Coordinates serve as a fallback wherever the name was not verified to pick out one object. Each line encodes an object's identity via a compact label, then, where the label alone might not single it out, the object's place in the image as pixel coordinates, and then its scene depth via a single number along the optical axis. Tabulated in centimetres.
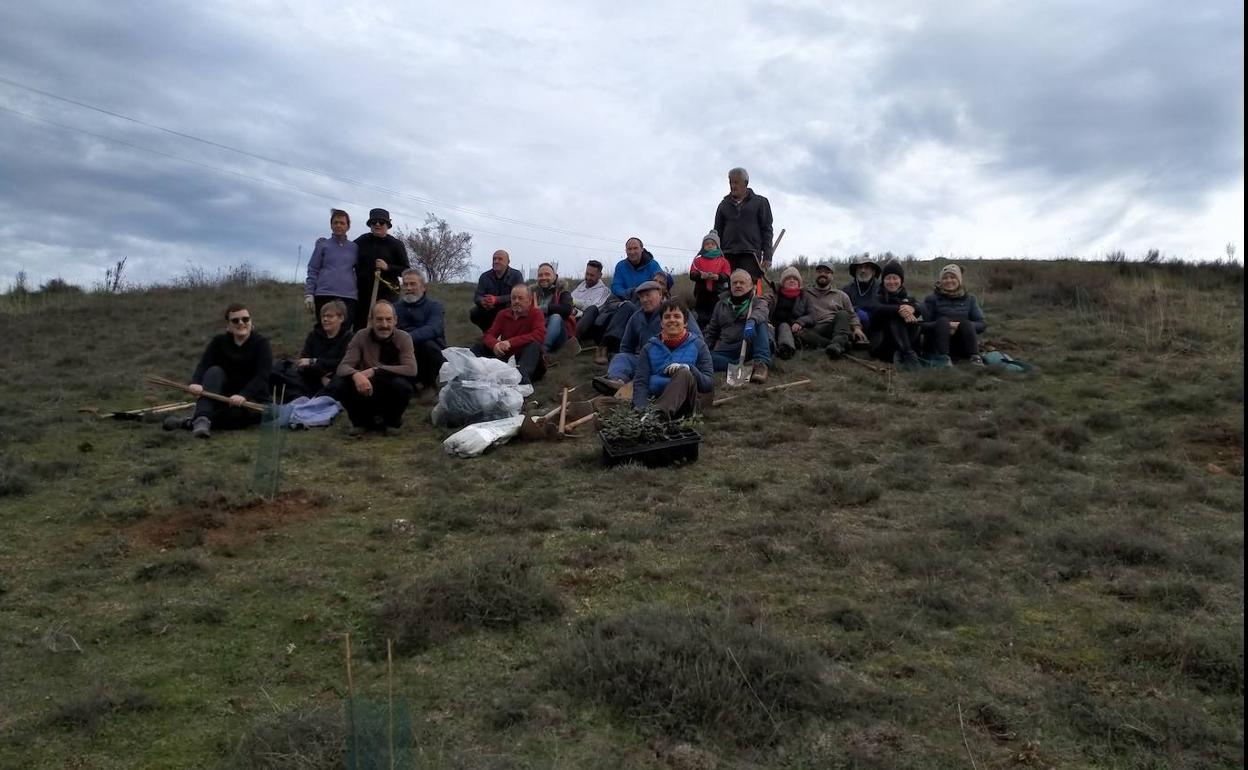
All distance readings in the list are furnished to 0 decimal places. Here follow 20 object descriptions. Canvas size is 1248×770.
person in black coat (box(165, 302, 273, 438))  698
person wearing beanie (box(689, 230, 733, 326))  884
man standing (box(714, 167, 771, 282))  893
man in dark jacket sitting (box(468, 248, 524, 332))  903
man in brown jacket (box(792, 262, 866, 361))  884
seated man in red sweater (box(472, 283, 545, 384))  818
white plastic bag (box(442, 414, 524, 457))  612
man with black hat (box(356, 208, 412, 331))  824
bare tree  2667
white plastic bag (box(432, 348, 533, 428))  691
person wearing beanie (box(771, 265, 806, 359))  882
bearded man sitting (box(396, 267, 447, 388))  805
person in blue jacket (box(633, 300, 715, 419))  636
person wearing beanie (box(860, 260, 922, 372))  840
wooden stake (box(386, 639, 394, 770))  223
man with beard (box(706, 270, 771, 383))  794
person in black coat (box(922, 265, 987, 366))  847
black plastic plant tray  561
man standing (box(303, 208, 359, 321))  809
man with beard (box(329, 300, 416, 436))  677
